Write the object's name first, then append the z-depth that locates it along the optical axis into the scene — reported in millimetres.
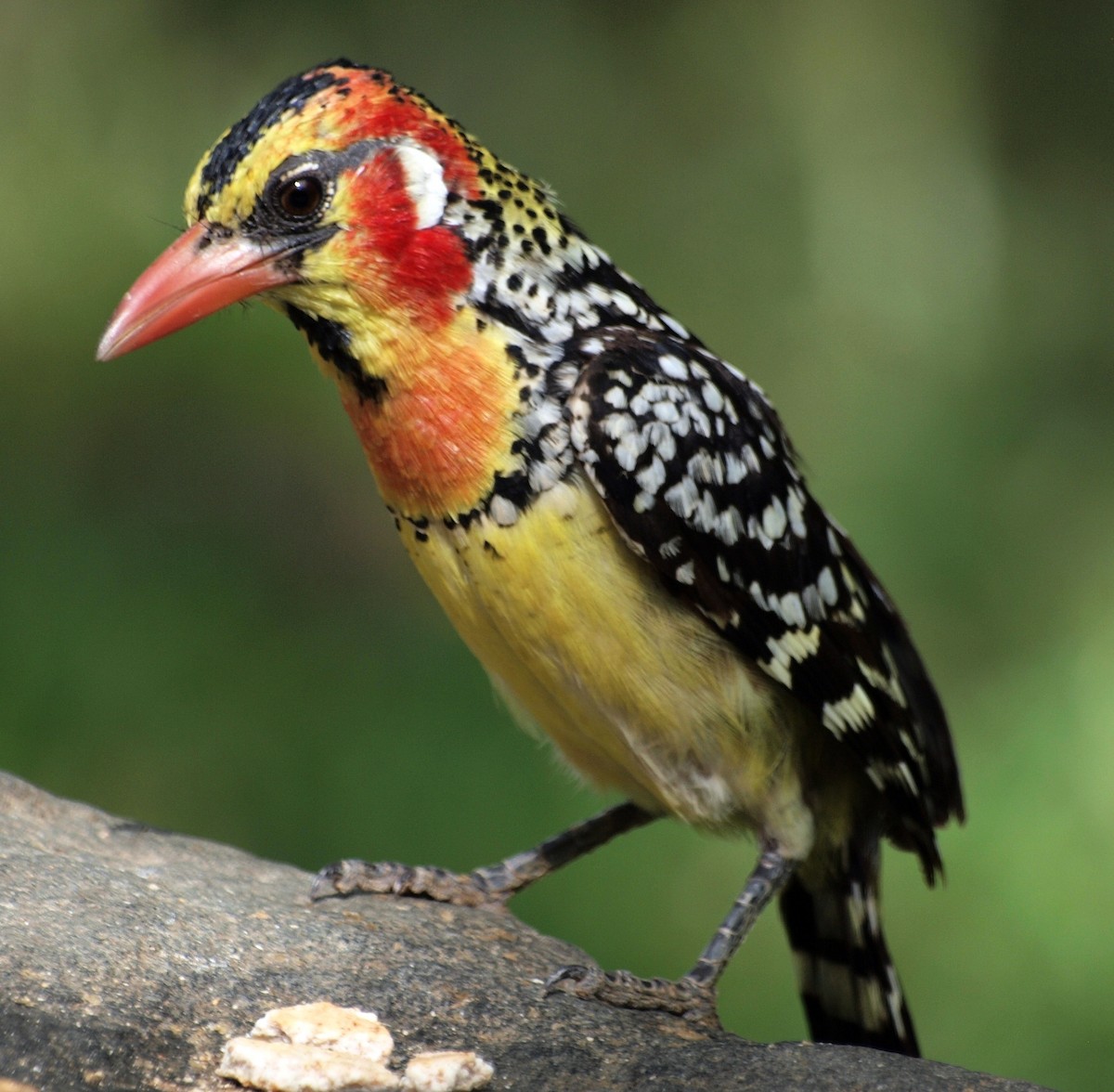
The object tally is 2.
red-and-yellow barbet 5812
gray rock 4805
